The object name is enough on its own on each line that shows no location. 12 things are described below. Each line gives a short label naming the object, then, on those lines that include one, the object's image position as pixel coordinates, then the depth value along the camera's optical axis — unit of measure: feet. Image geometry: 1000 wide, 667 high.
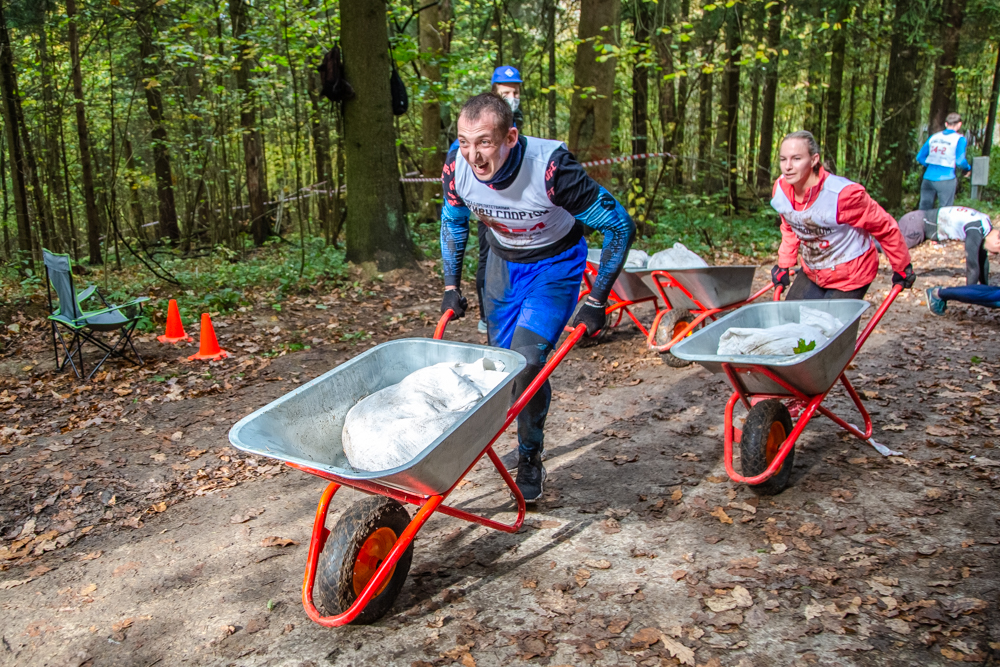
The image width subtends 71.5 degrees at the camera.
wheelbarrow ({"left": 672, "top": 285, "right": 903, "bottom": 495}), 10.59
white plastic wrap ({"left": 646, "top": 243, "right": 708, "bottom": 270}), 19.40
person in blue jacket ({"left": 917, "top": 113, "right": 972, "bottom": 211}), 33.65
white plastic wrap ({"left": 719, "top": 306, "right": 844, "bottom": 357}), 11.57
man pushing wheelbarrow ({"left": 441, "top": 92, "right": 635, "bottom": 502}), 10.27
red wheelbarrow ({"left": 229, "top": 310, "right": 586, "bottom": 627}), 7.60
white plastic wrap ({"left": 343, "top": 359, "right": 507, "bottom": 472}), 8.10
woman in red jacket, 13.06
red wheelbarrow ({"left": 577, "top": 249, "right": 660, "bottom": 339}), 19.99
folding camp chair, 18.19
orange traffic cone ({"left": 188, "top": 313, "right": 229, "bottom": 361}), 20.01
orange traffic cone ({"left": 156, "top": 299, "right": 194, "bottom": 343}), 21.26
